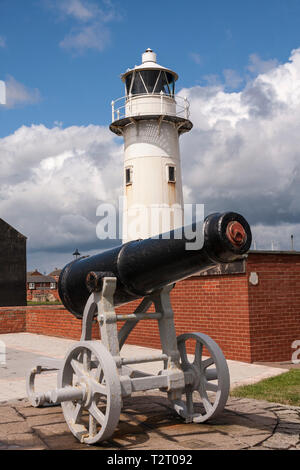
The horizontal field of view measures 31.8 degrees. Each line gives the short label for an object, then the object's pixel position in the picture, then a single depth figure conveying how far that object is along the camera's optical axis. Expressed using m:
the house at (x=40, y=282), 71.73
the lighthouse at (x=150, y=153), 19.56
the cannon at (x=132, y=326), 4.29
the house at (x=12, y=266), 26.38
